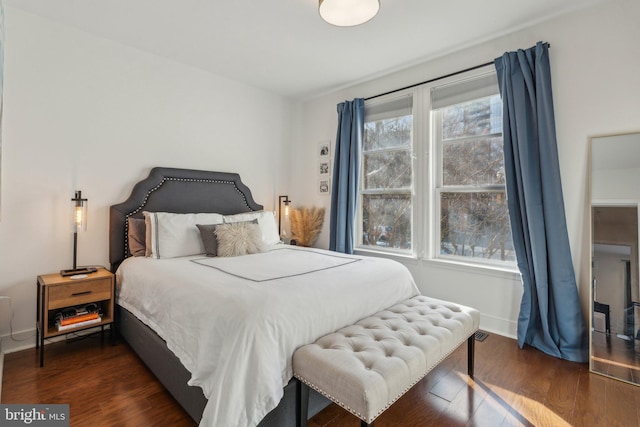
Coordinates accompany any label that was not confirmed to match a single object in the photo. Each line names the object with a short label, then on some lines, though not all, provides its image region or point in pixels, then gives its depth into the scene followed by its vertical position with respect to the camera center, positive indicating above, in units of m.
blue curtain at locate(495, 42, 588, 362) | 2.33 +0.05
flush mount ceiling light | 2.08 +1.42
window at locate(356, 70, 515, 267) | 2.89 +0.44
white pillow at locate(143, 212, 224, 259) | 2.67 -0.18
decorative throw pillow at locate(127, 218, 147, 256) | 2.75 -0.20
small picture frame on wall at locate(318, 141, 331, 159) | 4.15 +0.90
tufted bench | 1.24 -0.64
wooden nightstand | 2.17 -0.61
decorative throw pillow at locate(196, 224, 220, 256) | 2.77 -0.22
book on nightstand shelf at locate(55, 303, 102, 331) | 2.26 -0.77
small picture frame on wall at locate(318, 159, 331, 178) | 4.15 +0.65
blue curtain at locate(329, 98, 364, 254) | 3.70 +0.55
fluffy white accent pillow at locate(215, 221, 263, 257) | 2.75 -0.22
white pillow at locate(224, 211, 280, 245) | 3.28 -0.06
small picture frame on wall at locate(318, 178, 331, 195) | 4.15 +0.40
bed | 1.34 -0.53
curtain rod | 2.83 +1.40
